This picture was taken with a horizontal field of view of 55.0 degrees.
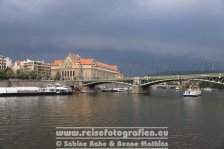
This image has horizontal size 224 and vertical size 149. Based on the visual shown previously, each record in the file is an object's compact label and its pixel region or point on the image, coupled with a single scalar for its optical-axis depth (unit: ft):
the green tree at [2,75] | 333.35
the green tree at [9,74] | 339.56
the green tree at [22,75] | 358.85
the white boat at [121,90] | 378.23
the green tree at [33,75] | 373.57
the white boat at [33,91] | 225.70
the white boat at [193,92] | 227.06
